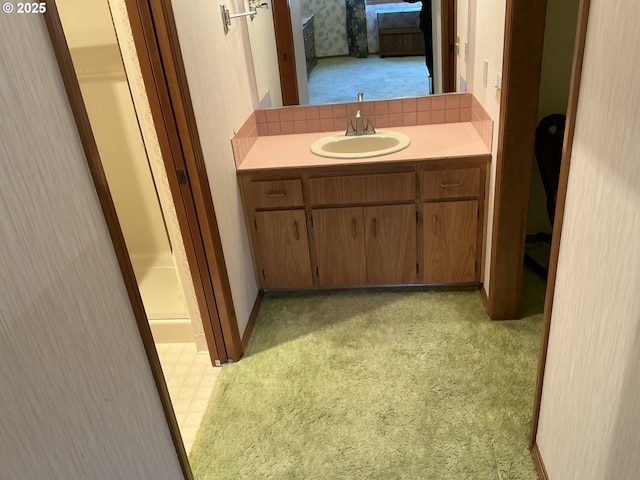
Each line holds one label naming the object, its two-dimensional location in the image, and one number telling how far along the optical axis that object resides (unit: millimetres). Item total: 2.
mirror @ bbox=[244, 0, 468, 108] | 2713
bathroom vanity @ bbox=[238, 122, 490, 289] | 2498
